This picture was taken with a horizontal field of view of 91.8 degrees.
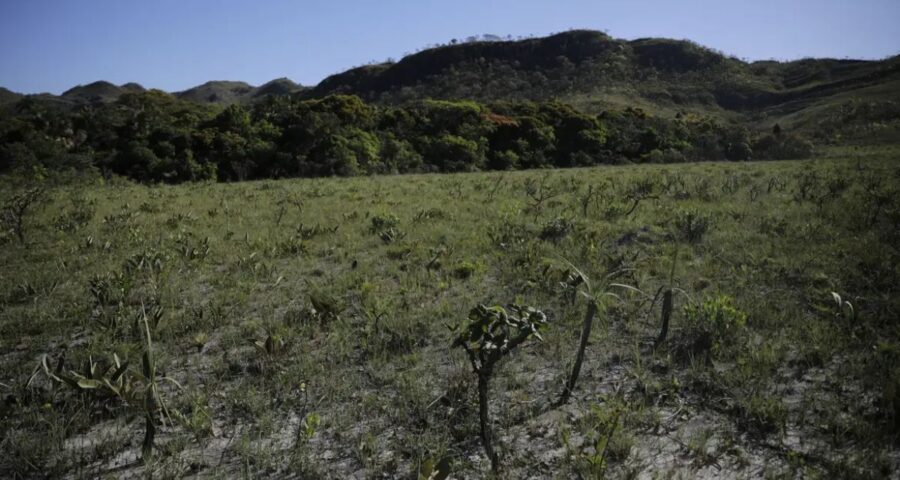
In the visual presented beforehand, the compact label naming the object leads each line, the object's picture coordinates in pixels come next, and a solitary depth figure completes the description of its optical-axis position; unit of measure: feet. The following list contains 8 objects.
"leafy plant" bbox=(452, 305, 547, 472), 9.89
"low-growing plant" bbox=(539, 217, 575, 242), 26.96
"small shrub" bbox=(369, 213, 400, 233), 30.14
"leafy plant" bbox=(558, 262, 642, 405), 11.41
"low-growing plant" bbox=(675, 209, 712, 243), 25.82
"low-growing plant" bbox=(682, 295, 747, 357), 13.65
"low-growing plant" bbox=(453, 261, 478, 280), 21.06
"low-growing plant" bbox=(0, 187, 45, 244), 27.79
